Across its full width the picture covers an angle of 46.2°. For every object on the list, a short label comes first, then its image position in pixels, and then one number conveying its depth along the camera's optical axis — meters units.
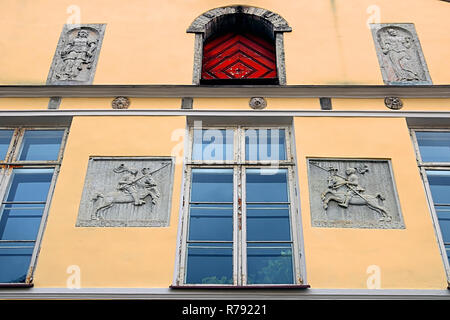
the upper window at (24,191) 5.84
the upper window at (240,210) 5.74
